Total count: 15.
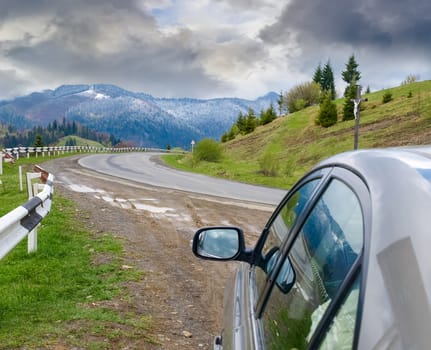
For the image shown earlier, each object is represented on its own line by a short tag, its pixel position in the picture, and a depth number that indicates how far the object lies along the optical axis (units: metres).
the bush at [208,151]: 38.81
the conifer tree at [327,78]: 105.75
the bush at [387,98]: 60.47
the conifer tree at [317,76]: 105.44
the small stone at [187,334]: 4.53
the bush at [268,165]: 27.58
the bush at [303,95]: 86.44
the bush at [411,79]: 85.00
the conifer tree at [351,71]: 95.69
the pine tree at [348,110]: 55.75
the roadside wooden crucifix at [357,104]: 27.25
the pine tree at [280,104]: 92.75
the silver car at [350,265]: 0.99
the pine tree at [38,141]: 65.85
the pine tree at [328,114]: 56.80
